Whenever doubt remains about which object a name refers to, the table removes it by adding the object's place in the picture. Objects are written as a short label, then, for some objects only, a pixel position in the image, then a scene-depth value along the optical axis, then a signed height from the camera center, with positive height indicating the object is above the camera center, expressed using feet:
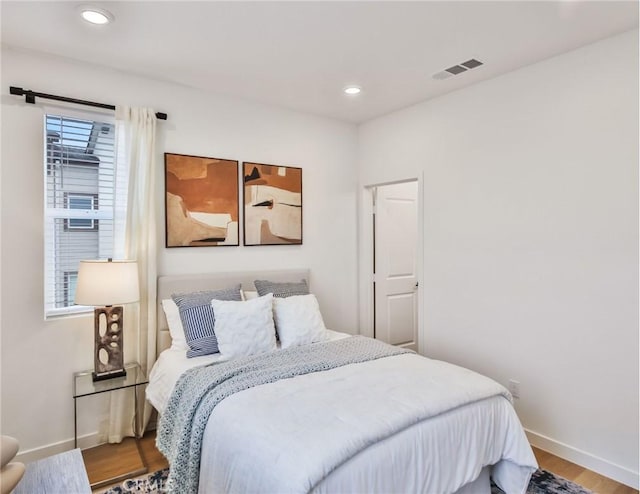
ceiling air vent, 9.16 +4.21
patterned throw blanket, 6.51 -2.34
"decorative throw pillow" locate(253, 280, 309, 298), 10.96 -1.08
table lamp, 8.25 -1.01
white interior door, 14.37 -0.58
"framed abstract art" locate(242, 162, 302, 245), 11.71 +1.35
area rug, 7.61 -4.55
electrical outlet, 9.72 -3.38
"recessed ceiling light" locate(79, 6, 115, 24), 6.99 +4.15
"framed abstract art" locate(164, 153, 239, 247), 10.41 +1.29
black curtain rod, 8.36 +3.30
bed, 5.14 -2.59
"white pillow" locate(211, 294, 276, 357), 8.77 -1.74
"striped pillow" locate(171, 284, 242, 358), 8.98 -1.62
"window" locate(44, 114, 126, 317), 8.99 +1.15
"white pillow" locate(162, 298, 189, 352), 9.46 -1.80
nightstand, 8.22 -4.52
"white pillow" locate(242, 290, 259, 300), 10.79 -1.23
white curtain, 9.57 +0.66
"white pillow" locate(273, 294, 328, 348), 9.57 -1.77
